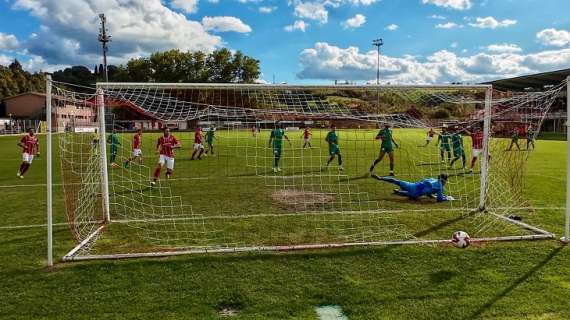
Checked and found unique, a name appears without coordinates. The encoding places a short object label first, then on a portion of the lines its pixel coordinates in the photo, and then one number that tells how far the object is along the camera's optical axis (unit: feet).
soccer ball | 21.79
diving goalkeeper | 34.23
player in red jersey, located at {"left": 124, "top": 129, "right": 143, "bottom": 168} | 59.62
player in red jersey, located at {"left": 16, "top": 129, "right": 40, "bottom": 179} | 52.85
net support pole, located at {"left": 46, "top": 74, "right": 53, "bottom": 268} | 19.29
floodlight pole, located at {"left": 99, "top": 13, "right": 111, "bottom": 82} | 168.74
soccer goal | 24.04
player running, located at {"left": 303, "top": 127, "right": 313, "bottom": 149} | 72.43
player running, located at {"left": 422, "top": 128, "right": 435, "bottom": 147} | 60.41
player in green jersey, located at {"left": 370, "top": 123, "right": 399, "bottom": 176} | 49.88
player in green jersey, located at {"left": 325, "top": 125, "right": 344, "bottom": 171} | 54.49
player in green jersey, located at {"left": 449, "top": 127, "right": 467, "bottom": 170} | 55.09
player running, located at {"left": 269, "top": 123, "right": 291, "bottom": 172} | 55.57
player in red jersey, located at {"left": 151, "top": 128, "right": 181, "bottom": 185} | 44.14
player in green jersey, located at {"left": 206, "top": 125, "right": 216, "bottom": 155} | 73.56
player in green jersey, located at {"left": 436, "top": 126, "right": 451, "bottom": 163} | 53.93
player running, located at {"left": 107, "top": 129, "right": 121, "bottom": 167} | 57.62
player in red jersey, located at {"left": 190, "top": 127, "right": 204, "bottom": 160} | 69.42
